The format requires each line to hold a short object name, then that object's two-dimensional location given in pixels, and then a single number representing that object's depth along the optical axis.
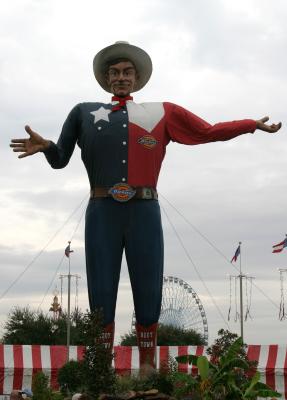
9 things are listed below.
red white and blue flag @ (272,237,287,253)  26.22
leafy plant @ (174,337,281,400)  6.66
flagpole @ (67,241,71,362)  29.64
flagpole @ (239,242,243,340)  30.49
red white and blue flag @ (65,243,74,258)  25.46
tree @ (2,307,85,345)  37.50
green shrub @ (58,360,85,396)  7.52
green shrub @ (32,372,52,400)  6.79
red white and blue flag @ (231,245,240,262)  28.72
